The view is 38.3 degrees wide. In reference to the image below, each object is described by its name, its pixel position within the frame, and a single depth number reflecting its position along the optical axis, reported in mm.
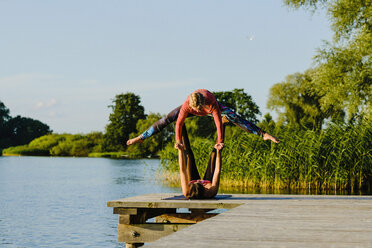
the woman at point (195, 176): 7371
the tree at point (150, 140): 66938
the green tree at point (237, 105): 65350
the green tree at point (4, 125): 91625
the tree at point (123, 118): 76250
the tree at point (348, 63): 21453
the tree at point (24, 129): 93375
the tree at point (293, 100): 50031
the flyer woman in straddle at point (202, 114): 7131
